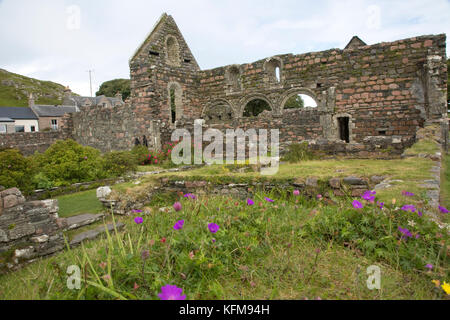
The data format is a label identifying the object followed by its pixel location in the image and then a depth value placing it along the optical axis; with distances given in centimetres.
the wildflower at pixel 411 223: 266
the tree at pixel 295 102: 4414
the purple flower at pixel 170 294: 177
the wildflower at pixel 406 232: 259
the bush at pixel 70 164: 944
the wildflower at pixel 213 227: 260
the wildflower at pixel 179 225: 253
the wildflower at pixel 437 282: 197
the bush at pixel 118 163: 1064
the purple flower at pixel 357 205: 297
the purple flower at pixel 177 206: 294
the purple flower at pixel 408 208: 287
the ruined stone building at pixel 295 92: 1285
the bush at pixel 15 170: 792
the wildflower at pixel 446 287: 186
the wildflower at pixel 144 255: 227
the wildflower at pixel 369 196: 310
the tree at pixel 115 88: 6750
